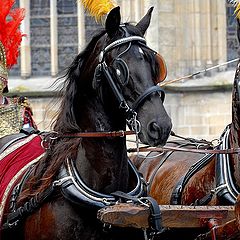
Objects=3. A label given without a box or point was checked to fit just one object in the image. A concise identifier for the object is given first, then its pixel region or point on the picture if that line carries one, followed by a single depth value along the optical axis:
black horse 8.38
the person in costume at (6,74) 11.80
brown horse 9.81
